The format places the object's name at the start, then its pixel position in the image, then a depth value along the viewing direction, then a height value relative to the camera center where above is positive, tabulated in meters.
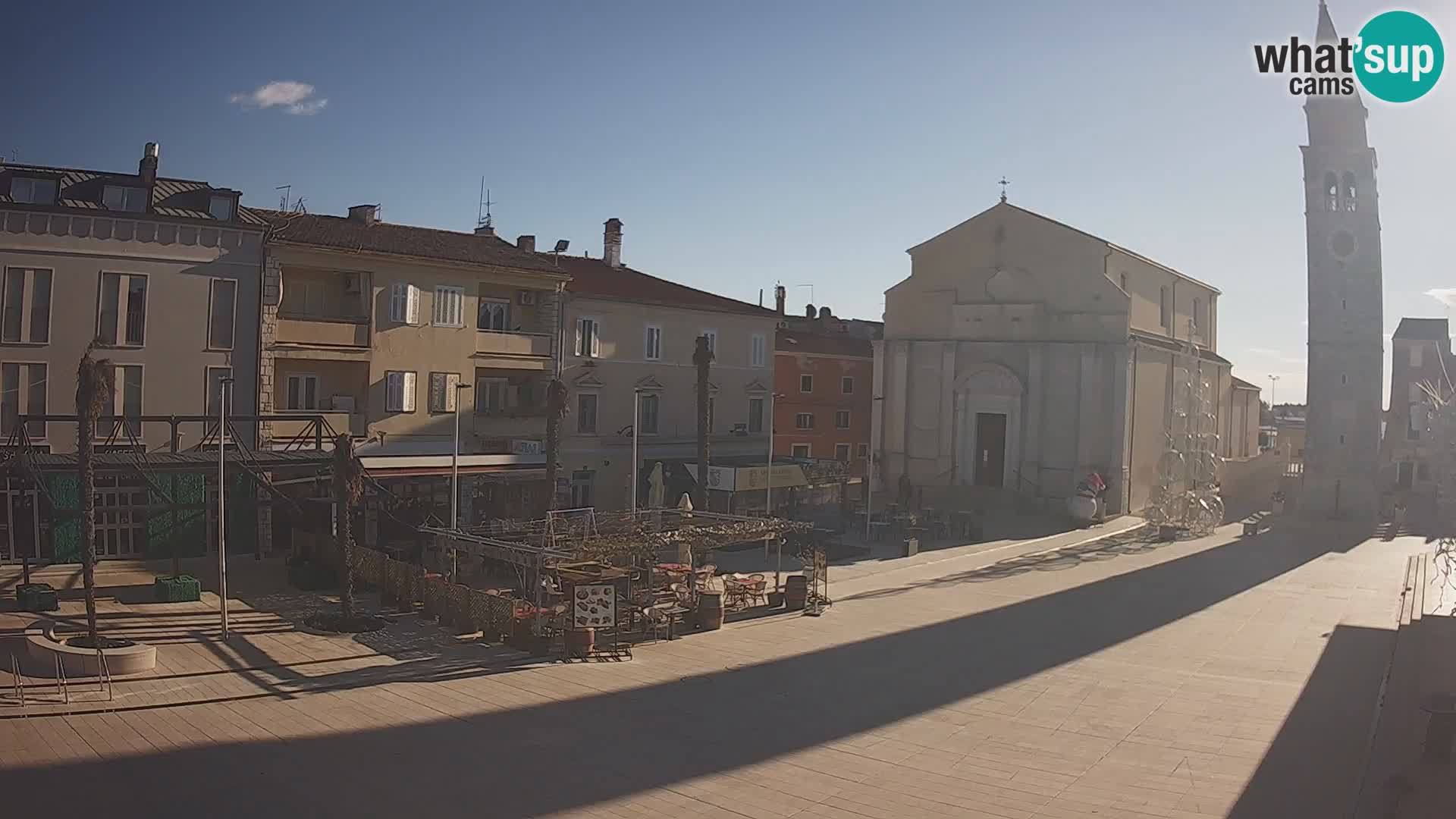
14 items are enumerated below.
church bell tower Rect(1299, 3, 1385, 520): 55.00 +6.70
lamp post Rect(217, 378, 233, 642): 21.98 -2.28
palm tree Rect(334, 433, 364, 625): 23.81 -2.07
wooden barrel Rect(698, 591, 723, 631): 26.03 -4.67
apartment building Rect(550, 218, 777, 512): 41.91 +1.67
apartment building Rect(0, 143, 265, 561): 29.45 +2.48
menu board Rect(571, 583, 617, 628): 23.11 -4.11
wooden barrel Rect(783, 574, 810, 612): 28.58 -4.59
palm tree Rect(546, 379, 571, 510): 32.41 -0.07
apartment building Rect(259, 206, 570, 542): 33.88 +1.93
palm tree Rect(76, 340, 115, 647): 20.59 -0.42
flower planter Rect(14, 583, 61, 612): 23.97 -4.55
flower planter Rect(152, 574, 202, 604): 25.55 -4.50
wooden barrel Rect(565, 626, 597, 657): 22.66 -4.80
